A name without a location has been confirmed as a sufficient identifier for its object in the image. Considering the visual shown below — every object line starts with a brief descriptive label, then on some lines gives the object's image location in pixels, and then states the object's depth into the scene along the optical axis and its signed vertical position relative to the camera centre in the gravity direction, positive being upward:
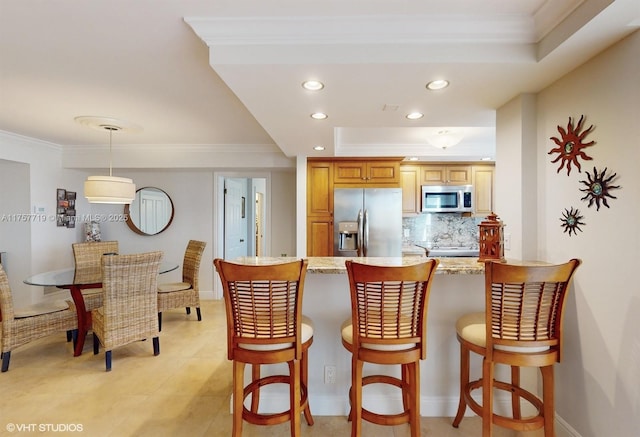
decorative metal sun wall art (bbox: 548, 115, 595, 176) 1.68 +0.42
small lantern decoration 2.00 -0.11
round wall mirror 4.95 +0.15
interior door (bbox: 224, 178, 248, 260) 5.09 +0.06
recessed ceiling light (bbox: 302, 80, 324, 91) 1.89 +0.83
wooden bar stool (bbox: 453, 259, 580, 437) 1.44 -0.49
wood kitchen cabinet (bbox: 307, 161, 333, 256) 4.14 +0.18
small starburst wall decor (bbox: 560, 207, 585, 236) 1.71 +0.01
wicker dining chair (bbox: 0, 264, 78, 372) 2.52 -0.85
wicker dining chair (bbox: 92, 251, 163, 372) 2.60 -0.68
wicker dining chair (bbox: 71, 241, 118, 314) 3.15 -0.48
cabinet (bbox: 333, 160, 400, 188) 4.17 +0.64
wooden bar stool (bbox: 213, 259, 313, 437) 1.50 -0.49
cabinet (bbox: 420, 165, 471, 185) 4.61 +0.69
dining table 2.83 -0.56
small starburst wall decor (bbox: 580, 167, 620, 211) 1.53 +0.17
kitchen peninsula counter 2.07 -0.82
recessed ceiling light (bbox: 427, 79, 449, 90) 1.88 +0.83
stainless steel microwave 4.53 +0.34
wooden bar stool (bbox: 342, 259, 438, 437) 1.50 -0.51
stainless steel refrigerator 4.00 +0.06
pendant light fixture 3.12 +0.37
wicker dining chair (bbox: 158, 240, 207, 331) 3.56 -0.78
